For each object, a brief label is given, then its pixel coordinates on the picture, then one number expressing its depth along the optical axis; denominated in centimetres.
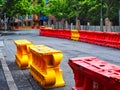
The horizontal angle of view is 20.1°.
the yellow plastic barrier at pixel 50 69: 761
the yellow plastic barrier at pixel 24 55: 1095
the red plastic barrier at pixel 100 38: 2017
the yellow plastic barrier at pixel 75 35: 2575
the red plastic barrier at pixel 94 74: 453
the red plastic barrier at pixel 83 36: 2371
